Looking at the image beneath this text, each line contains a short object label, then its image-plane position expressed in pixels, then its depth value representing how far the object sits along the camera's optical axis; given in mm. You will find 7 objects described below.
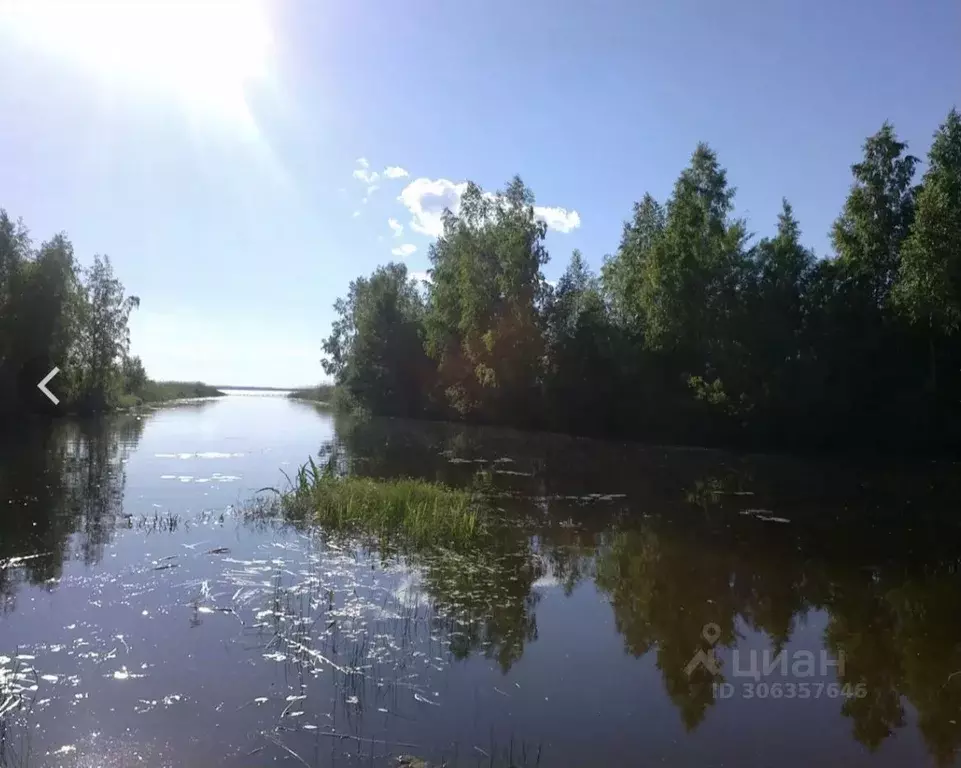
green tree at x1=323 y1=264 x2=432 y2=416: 63688
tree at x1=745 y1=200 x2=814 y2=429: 35031
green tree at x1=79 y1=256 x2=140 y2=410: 57969
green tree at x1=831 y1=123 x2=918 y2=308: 35281
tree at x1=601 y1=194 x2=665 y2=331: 44094
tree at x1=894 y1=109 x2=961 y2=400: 28641
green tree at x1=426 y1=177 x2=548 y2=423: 46469
